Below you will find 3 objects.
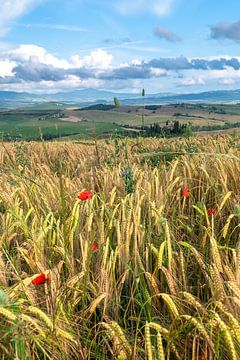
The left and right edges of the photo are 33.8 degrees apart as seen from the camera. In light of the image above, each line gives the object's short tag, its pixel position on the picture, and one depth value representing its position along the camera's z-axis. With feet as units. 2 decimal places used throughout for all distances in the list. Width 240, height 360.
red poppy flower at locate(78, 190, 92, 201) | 8.03
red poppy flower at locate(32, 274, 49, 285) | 5.08
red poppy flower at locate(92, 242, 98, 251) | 7.23
